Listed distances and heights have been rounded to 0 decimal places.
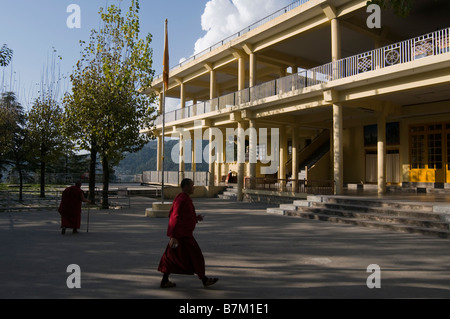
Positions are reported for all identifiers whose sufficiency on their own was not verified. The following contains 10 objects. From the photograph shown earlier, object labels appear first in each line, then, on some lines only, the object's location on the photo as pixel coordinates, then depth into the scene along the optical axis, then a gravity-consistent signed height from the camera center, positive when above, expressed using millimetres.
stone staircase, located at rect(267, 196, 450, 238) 8625 -1146
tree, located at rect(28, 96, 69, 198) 18531 +2265
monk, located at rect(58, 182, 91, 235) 8562 -858
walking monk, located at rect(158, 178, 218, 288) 4469 -1022
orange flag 13633 +4539
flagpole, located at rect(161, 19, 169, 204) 13625 +4696
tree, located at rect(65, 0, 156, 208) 14430 +3205
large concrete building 13038 +3380
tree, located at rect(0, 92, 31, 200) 17547 +2070
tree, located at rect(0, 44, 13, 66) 10680 +3697
